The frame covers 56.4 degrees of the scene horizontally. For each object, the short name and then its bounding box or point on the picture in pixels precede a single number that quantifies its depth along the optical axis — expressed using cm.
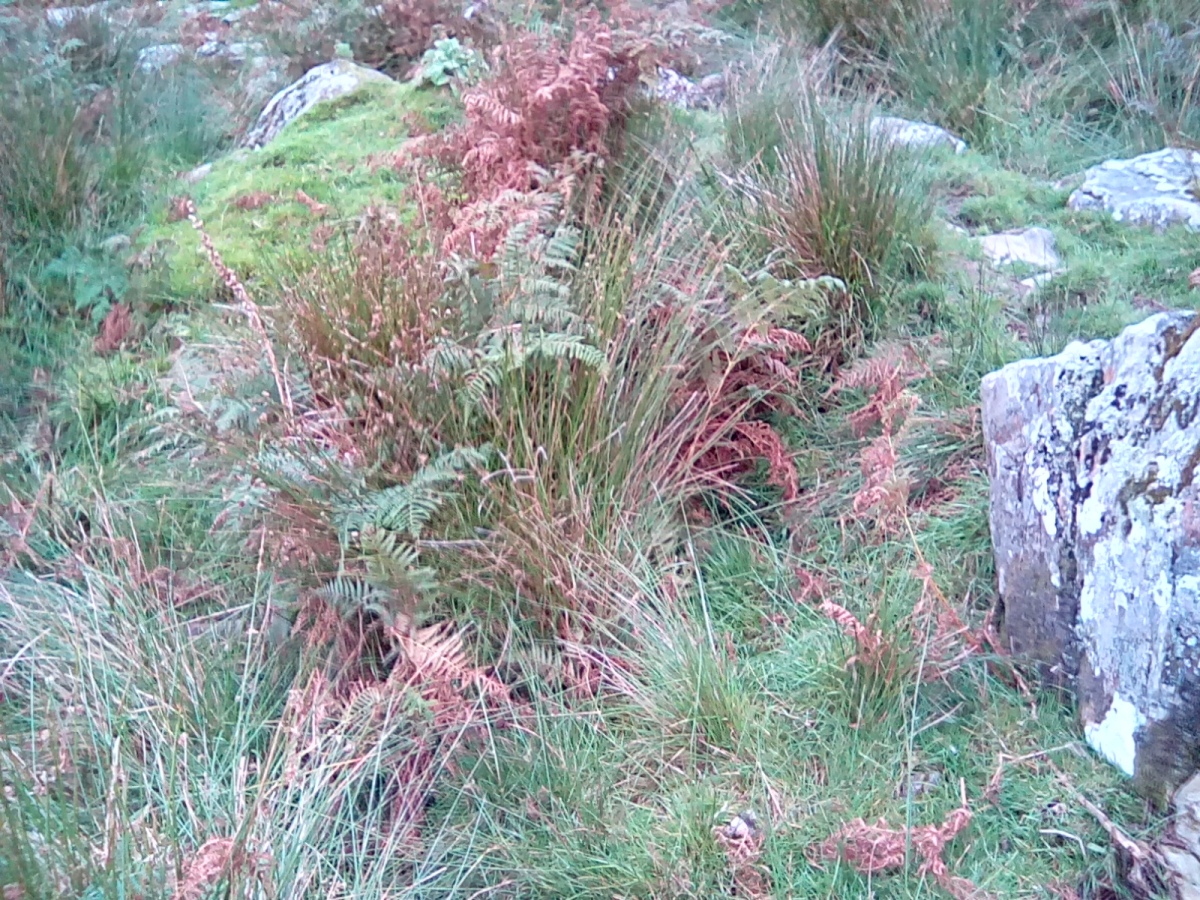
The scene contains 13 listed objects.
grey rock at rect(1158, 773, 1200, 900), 213
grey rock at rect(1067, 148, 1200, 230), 437
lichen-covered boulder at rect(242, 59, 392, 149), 620
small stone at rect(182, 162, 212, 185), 556
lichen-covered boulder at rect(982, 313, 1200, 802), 228
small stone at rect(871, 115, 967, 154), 479
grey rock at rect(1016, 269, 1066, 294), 399
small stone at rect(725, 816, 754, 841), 237
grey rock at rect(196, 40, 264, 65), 834
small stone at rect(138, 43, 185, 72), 701
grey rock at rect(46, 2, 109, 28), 707
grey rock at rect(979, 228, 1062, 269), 422
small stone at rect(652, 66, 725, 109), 561
